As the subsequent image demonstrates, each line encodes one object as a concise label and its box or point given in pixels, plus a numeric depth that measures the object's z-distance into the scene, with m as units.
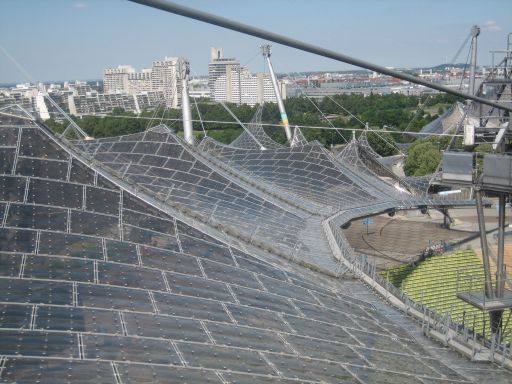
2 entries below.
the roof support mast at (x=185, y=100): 36.16
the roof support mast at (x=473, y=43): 31.12
